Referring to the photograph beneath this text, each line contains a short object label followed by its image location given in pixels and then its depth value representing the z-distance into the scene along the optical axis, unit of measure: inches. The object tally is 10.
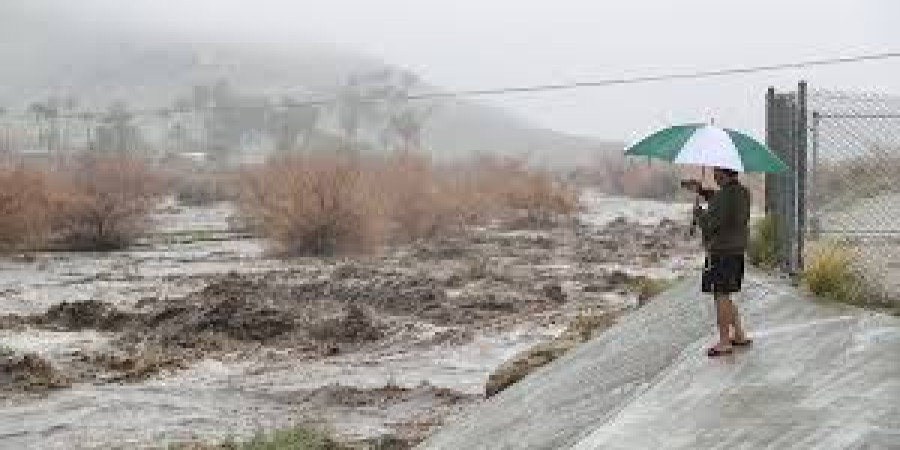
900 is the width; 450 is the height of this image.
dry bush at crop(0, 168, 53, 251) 1790.1
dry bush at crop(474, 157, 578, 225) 2696.9
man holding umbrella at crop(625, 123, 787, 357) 422.6
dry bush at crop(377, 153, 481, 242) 2121.1
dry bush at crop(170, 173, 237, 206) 3169.3
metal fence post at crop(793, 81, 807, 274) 551.8
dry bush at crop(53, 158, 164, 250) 1975.9
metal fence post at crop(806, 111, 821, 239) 543.2
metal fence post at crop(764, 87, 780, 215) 587.2
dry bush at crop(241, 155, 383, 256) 1798.7
